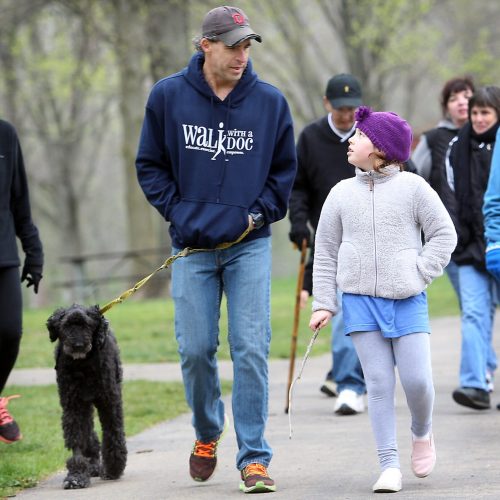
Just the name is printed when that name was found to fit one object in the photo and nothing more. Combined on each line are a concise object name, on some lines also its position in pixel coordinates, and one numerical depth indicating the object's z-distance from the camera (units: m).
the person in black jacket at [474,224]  17.62
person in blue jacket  13.78
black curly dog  12.77
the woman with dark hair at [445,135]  19.03
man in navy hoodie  12.20
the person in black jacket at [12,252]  15.05
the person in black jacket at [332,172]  18.14
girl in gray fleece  11.86
